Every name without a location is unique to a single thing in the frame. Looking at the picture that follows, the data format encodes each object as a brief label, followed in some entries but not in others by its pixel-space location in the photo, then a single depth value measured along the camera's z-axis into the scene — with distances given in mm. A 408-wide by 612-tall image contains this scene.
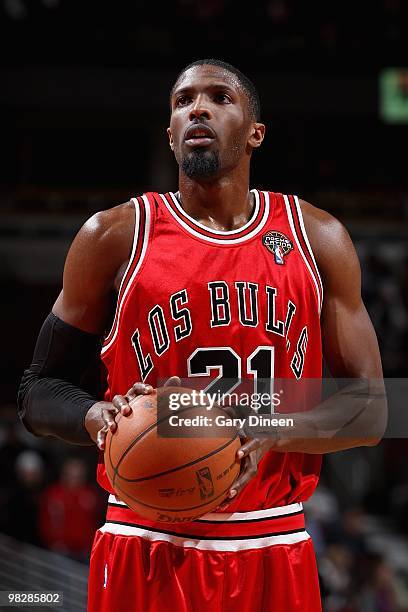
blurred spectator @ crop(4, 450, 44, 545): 16562
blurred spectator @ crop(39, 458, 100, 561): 17797
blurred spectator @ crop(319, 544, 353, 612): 16328
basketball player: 5750
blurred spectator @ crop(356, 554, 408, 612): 17078
